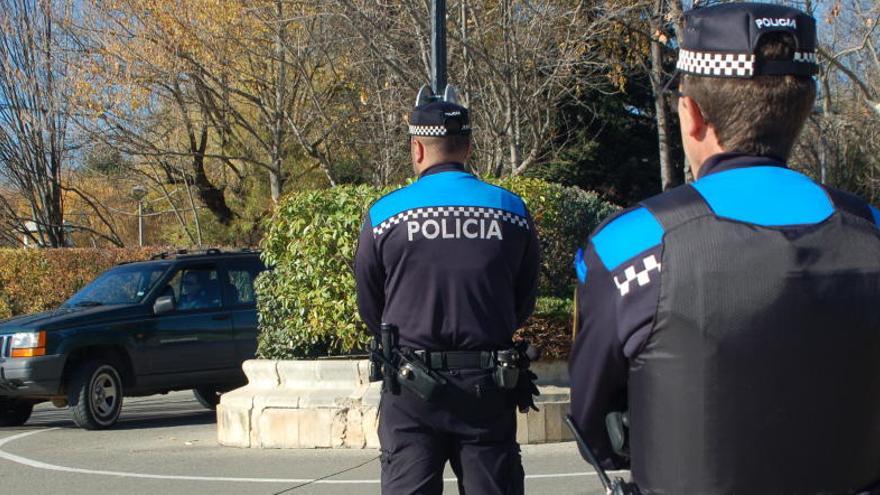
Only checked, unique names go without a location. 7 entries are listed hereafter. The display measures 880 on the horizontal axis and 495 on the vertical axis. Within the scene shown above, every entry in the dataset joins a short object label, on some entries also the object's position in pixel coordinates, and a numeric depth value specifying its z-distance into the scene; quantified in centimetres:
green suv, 1182
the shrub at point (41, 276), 2206
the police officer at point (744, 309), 216
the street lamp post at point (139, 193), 3191
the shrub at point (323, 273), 1012
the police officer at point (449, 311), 422
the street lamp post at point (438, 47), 979
